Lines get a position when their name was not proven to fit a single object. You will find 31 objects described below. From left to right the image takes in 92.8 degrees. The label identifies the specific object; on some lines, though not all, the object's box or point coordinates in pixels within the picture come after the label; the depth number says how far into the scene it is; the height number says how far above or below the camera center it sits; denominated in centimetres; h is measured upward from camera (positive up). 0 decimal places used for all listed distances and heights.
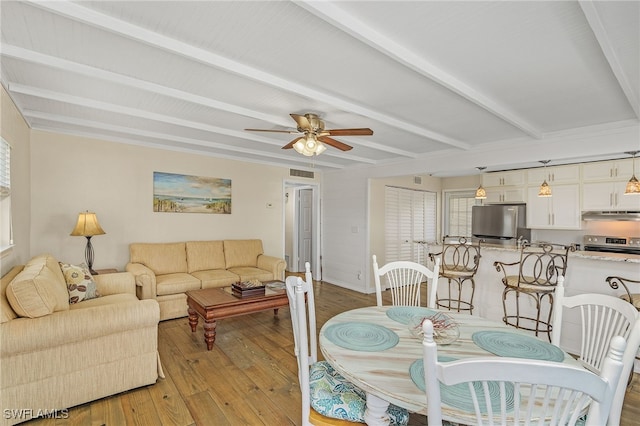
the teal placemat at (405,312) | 195 -67
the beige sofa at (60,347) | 192 -93
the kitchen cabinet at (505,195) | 572 +37
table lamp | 350 -15
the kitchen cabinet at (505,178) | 572 +68
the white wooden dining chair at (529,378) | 76 -42
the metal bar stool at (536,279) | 298 -69
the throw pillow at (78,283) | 276 -65
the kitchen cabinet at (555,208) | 514 +9
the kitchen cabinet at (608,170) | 466 +68
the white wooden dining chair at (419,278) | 249 -53
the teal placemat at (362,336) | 154 -66
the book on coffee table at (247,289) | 342 -85
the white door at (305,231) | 701 -39
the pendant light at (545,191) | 453 +34
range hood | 461 -3
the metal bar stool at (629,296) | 243 -71
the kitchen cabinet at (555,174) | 514 +69
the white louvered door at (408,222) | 593 -17
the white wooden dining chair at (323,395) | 141 -88
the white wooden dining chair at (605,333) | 114 -55
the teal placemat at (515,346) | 144 -67
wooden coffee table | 309 -98
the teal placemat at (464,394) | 106 -67
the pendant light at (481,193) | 525 +36
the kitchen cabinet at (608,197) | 464 +26
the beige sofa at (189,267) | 382 -78
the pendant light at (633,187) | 337 +29
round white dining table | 121 -67
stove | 465 -48
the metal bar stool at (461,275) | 364 -73
